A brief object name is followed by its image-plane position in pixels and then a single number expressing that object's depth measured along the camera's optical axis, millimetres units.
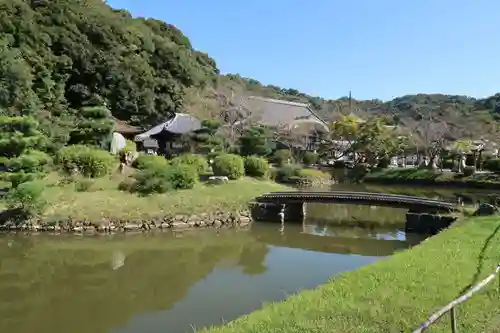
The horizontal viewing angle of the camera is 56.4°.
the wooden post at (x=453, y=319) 4427
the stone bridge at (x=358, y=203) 17375
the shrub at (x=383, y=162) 38075
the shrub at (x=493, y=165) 35125
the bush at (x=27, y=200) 15906
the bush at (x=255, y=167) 25594
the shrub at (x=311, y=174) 30519
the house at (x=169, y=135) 32094
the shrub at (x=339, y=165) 38344
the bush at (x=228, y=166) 22672
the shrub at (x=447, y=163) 39900
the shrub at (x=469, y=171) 33188
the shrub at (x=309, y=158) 37806
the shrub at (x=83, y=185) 18688
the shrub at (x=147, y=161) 22288
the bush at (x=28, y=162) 16016
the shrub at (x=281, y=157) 33188
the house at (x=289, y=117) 40009
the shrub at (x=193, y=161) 23544
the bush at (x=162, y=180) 19172
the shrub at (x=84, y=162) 20109
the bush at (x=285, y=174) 29203
